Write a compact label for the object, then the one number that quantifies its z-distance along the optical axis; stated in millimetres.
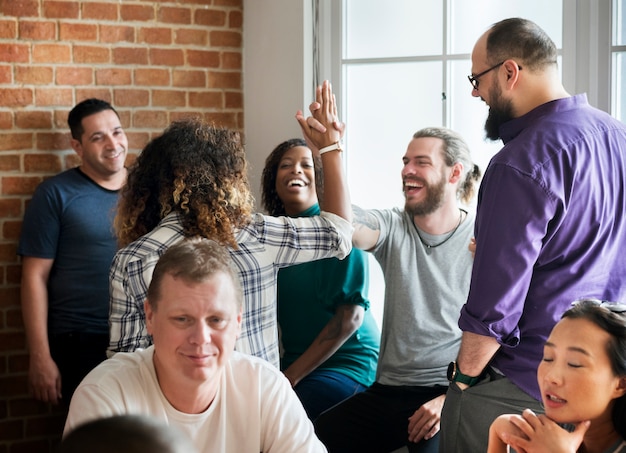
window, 3193
